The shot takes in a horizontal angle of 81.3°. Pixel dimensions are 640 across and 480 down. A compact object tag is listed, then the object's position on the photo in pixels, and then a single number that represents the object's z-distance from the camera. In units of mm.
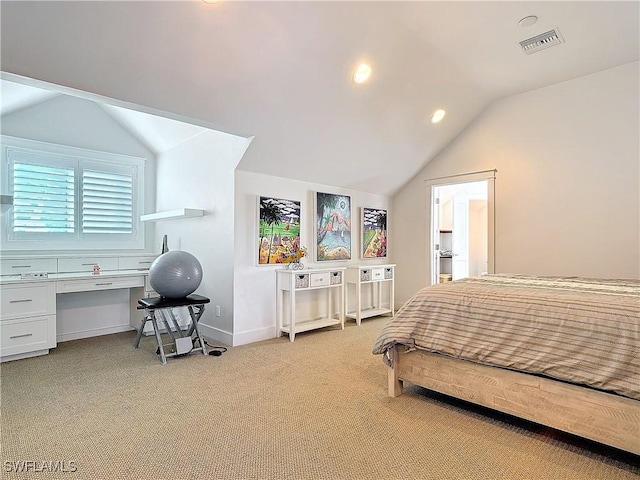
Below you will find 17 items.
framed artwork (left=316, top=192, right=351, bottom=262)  5027
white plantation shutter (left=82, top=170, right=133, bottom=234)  4750
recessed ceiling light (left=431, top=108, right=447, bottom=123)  4633
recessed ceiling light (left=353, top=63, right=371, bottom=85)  3427
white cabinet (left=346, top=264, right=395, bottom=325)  5138
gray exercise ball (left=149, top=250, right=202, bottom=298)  3689
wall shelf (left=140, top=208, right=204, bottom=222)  4352
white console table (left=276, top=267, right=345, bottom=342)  4332
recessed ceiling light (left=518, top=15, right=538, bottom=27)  3161
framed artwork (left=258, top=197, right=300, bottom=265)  4355
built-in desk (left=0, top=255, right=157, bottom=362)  3514
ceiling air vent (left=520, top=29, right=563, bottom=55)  3428
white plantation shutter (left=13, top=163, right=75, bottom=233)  4230
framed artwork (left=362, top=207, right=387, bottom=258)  5742
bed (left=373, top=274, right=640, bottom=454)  1872
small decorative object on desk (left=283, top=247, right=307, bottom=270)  4627
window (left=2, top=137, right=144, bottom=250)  4219
